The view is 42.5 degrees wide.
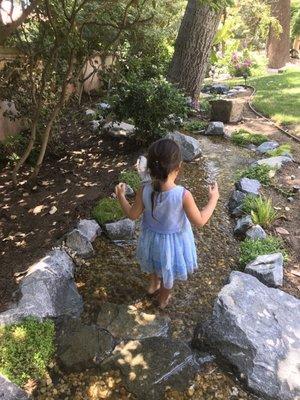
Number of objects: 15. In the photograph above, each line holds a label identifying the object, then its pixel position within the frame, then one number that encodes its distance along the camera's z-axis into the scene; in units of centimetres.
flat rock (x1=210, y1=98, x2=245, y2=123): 837
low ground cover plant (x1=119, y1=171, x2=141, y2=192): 517
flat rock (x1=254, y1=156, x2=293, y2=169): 606
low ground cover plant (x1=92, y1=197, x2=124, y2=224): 438
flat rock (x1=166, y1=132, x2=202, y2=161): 636
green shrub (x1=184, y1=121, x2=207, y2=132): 795
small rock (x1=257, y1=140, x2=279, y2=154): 696
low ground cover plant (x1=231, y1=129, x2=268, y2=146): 734
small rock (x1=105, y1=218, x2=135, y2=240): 427
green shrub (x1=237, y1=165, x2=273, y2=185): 569
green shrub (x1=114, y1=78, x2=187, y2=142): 595
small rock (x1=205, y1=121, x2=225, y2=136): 768
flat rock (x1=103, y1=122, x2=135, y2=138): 691
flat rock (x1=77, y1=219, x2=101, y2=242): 415
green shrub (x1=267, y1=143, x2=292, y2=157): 665
